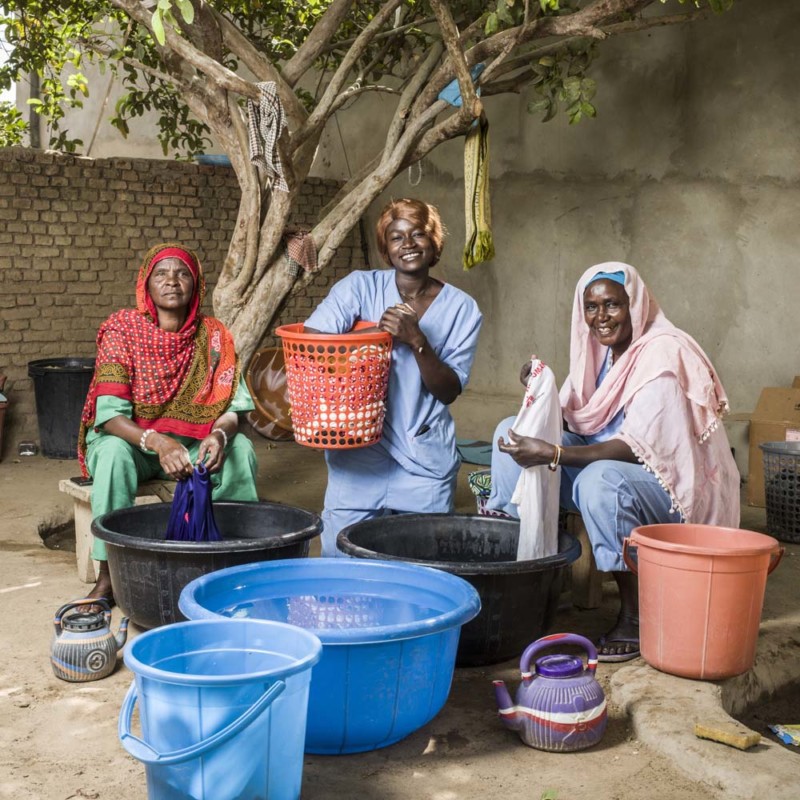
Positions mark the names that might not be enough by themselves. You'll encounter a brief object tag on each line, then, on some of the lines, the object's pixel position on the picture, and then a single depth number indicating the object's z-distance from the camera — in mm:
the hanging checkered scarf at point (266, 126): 5477
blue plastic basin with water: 2633
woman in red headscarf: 4137
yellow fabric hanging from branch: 5559
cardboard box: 6070
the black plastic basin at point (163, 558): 3352
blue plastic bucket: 2160
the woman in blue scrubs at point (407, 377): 4062
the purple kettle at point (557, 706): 2875
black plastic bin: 7402
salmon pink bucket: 3139
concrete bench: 4332
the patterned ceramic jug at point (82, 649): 3303
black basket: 5406
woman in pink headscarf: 3547
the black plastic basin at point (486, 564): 3295
